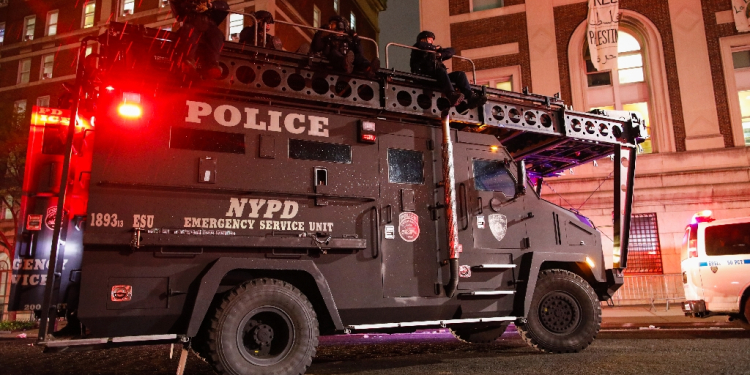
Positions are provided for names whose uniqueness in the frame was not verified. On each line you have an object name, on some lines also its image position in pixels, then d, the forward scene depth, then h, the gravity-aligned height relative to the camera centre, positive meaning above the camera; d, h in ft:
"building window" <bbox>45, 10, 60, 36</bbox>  110.01 +50.61
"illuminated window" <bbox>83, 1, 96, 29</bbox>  106.11 +50.50
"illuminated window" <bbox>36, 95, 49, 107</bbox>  104.68 +32.49
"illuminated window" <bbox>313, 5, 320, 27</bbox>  103.81 +48.13
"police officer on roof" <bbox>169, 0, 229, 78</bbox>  17.83 +7.53
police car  31.68 -1.04
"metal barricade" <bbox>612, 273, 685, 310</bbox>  54.75 -3.84
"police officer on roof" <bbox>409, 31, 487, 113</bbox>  23.15 +8.28
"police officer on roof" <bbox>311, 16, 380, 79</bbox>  20.93 +8.84
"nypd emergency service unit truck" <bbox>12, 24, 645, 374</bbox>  16.81 +1.57
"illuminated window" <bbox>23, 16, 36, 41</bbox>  111.86 +50.63
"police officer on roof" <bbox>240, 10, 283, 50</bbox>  21.08 +9.71
